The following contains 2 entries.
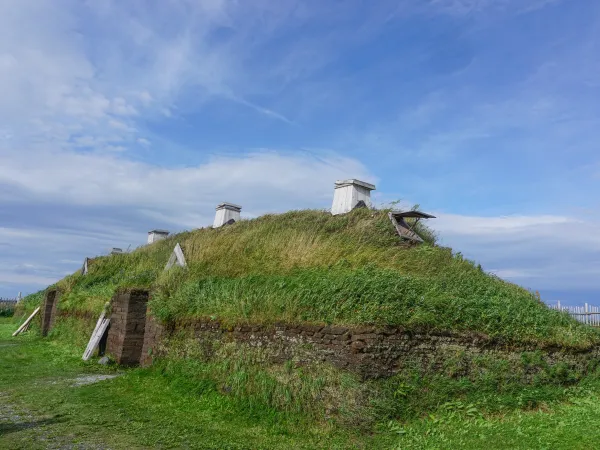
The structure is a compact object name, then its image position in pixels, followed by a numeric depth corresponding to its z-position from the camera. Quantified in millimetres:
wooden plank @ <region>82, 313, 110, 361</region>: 14523
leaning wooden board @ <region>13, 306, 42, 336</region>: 24559
